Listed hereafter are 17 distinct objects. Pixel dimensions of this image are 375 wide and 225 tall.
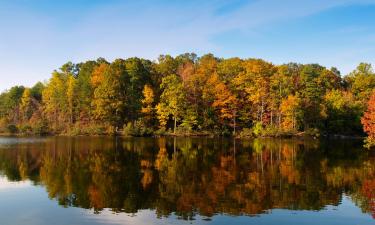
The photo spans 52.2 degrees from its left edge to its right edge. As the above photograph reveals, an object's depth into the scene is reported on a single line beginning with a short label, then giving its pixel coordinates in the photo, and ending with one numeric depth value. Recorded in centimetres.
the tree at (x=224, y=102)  7634
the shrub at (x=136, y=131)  7256
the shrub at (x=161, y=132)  7412
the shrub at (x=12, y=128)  8356
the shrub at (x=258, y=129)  7206
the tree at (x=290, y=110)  7125
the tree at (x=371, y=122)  4247
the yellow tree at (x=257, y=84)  7594
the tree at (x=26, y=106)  9981
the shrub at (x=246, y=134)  7212
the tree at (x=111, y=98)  7850
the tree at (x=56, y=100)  8875
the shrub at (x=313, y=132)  7199
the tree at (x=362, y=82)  8819
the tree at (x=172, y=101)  7588
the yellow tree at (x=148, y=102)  7911
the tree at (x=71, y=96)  8692
